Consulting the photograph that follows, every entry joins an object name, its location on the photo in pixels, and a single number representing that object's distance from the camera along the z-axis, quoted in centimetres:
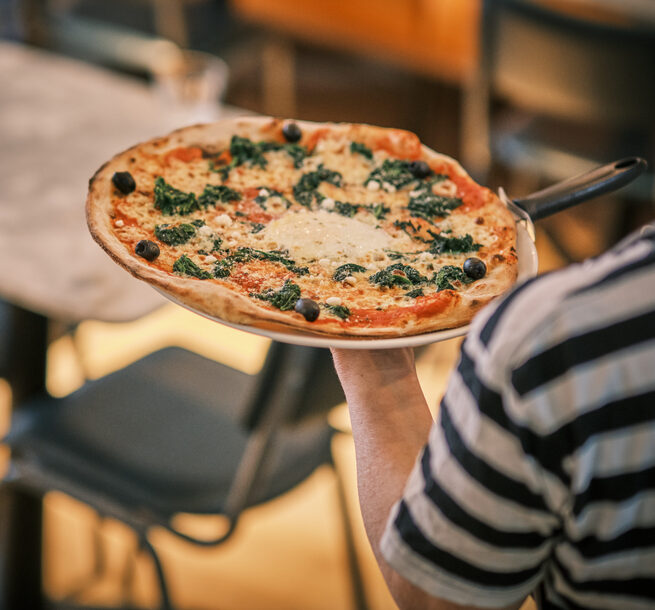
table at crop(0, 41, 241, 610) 135
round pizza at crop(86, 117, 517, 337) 93
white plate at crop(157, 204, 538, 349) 86
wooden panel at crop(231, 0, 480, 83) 316
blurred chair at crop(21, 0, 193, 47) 329
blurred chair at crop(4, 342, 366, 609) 143
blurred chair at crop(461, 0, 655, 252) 205
